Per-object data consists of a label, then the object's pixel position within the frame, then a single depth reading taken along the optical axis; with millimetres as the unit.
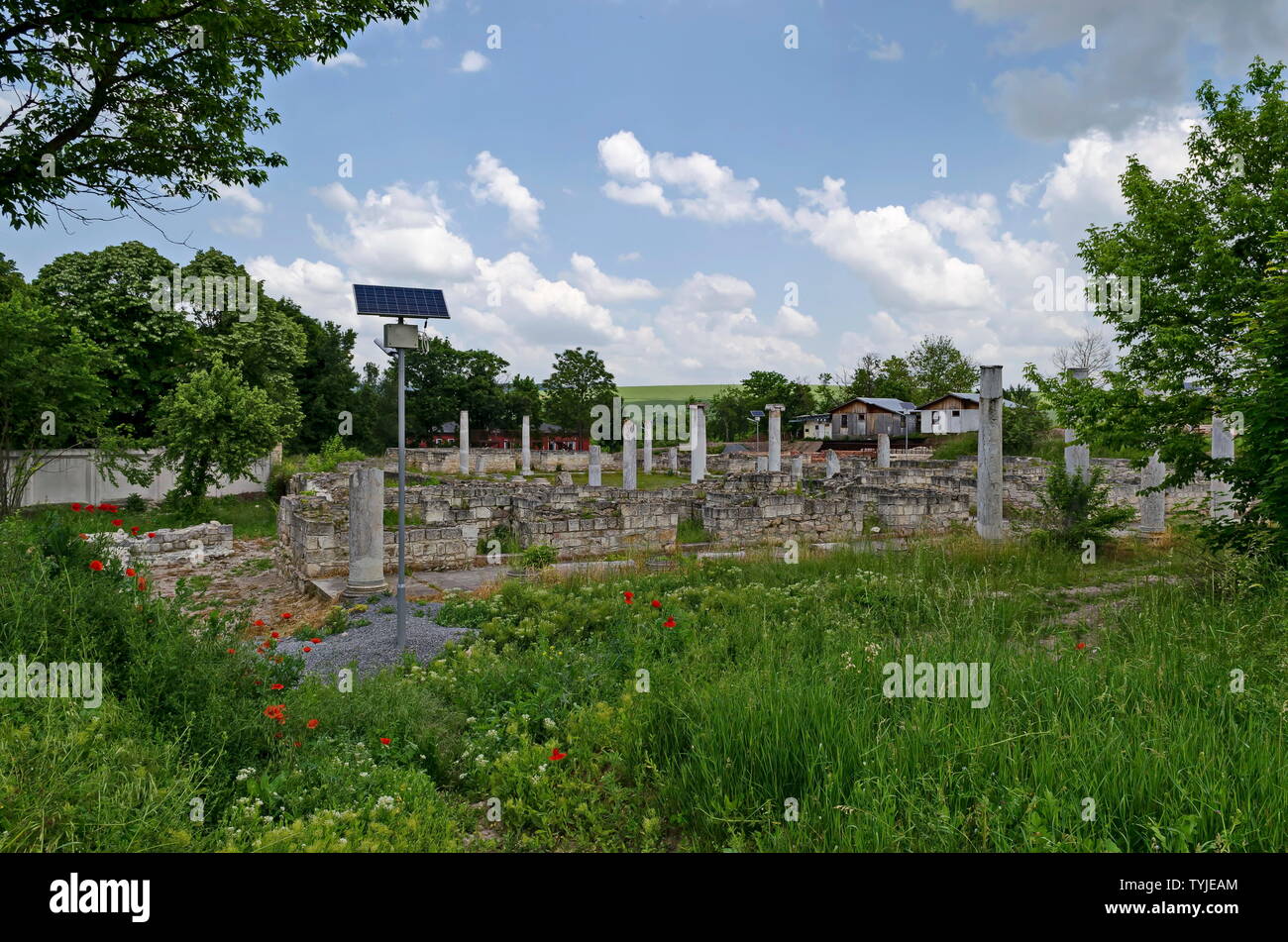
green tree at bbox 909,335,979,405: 69625
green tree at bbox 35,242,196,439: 29062
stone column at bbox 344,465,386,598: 11391
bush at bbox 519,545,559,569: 13211
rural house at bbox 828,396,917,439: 60031
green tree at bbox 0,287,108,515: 18938
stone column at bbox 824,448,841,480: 33062
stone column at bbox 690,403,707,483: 29636
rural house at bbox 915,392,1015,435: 57438
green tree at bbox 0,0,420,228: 7324
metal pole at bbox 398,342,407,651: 8258
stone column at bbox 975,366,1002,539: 15125
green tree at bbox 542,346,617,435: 66438
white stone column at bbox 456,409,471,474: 42812
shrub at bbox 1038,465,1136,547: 13711
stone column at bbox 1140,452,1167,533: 17078
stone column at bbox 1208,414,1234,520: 14207
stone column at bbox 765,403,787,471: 31516
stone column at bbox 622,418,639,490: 28875
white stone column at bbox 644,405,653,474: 39544
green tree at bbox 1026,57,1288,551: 10695
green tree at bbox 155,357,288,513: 20031
